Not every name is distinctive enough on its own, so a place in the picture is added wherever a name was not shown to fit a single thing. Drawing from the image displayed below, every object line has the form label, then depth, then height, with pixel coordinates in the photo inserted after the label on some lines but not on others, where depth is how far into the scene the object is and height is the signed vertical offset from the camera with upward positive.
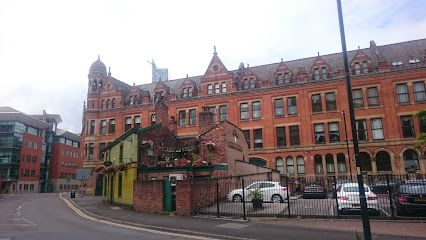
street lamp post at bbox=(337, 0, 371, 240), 9.18 +1.11
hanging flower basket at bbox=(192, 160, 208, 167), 23.79 +1.62
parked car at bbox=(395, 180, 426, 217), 15.24 -0.79
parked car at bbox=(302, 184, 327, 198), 24.59 -0.48
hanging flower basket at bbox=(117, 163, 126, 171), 25.97 +1.64
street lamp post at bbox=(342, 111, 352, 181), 39.92 +5.87
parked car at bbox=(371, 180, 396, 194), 21.50 -0.33
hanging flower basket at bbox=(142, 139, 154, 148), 25.61 +3.34
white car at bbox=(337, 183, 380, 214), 16.64 -0.84
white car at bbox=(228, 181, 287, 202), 22.03 -0.39
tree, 17.39 +3.31
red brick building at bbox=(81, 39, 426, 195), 40.97 +10.22
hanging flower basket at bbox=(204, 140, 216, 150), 25.92 +3.14
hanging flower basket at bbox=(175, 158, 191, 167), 24.25 +1.76
